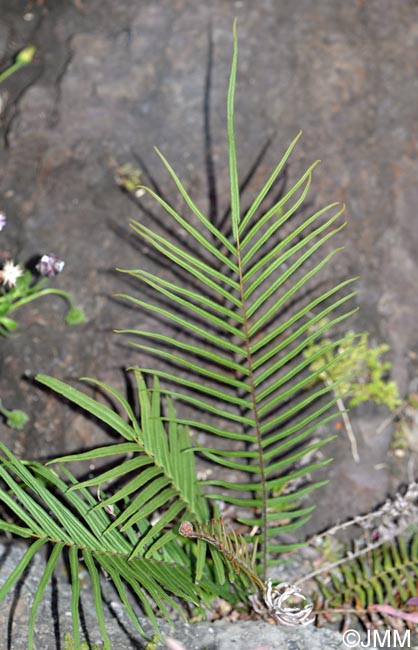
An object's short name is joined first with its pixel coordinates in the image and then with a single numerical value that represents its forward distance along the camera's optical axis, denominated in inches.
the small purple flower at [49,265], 44.6
